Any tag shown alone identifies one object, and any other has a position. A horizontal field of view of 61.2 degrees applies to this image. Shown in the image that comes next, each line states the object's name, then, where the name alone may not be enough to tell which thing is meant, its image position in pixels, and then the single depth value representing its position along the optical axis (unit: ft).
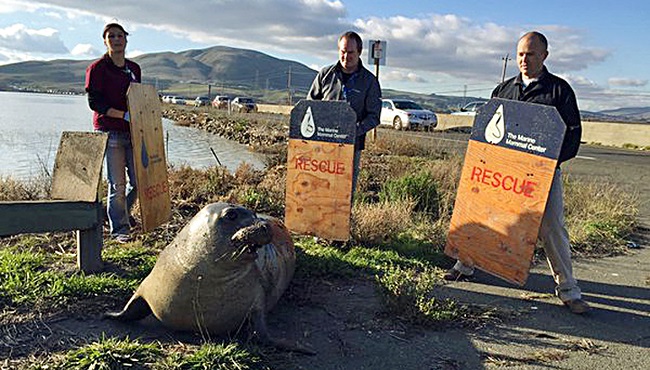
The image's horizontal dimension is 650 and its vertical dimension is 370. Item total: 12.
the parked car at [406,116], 90.17
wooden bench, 14.76
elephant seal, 11.64
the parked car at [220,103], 180.45
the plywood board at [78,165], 16.07
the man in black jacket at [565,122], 15.01
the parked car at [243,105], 151.70
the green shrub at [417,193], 26.23
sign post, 40.55
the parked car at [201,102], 215.10
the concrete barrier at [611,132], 93.35
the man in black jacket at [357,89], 19.25
